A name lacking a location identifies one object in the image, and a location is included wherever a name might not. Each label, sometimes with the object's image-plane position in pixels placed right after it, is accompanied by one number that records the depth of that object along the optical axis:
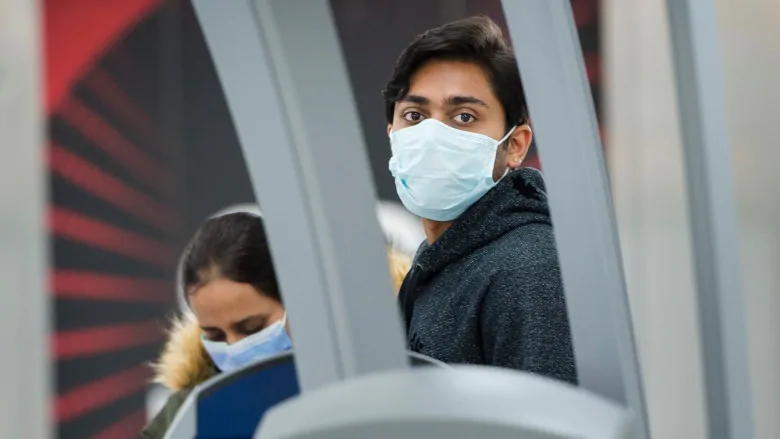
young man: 7.15
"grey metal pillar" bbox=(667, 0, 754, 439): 6.73
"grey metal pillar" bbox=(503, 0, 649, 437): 6.56
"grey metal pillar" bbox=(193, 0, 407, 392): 6.12
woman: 7.79
